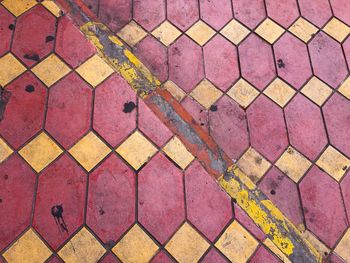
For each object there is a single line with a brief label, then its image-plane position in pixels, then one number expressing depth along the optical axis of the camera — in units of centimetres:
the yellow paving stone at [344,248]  228
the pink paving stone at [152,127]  250
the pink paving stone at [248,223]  228
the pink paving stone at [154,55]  276
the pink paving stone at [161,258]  218
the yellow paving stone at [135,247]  217
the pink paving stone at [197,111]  260
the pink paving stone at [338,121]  262
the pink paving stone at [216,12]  300
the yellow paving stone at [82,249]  214
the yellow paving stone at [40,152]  235
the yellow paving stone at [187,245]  220
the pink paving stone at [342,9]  312
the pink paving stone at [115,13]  292
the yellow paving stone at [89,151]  239
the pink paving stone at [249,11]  303
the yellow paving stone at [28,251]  212
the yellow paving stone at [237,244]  222
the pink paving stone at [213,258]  220
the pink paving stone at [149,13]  295
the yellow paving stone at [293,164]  248
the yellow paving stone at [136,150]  242
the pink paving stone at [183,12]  297
